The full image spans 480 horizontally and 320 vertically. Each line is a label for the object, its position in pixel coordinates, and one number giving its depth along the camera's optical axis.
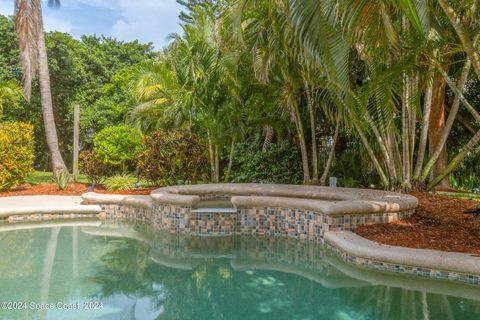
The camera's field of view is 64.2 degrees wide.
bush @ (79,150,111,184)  11.71
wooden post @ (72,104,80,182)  12.52
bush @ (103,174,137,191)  11.34
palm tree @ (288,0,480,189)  3.44
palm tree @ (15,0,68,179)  11.78
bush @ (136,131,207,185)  10.98
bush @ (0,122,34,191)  10.66
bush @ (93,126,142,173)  12.34
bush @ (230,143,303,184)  11.78
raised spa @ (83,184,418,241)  6.00
